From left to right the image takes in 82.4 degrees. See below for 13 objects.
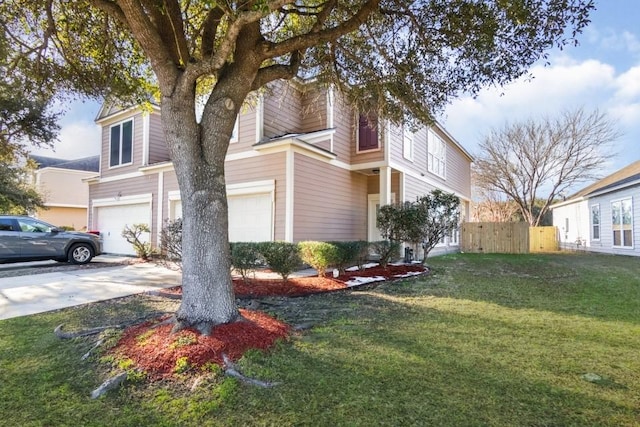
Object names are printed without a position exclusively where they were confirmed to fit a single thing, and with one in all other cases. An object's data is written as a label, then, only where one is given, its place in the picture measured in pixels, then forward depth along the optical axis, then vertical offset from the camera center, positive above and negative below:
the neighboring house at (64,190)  26.42 +3.23
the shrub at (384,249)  9.87 -0.38
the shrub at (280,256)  7.29 -0.42
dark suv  10.22 -0.26
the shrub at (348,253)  8.17 -0.42
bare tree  21.05 +4.99
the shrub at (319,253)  7.83 -0.40
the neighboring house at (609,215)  15.73 +1.09
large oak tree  3.92 +2.91
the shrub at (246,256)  7.29 -0.43
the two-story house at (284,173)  10.22 +2.11
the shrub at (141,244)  12.15 -0.35
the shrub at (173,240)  7.70 -0.13
